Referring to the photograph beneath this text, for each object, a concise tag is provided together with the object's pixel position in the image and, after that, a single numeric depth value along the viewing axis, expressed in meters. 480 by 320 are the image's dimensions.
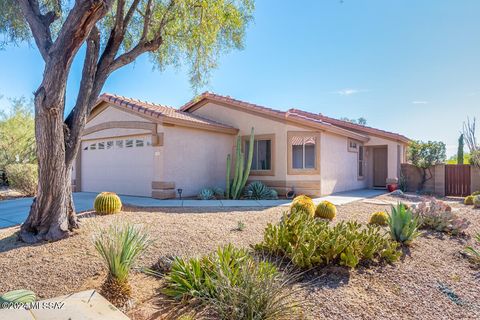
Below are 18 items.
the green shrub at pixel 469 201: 11.41
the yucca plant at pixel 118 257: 3.58
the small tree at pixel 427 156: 16.56
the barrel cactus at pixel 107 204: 8.12
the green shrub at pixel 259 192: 12.44
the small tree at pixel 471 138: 12.66
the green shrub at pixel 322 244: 4.26
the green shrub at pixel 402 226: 5.42
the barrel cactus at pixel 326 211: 8.04
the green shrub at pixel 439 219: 6.43
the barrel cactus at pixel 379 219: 7.14
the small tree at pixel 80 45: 5.36
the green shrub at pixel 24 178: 13.62
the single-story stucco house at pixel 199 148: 12.02
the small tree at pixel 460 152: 19.80
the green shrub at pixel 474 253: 4.96
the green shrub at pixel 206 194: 11.94
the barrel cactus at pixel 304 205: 7.42
